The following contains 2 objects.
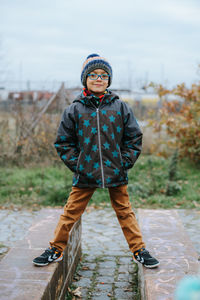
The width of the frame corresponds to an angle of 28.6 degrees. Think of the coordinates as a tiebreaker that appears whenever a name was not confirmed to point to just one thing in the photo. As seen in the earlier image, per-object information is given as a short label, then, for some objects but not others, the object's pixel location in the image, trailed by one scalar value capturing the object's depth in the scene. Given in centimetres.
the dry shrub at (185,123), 937
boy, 330
